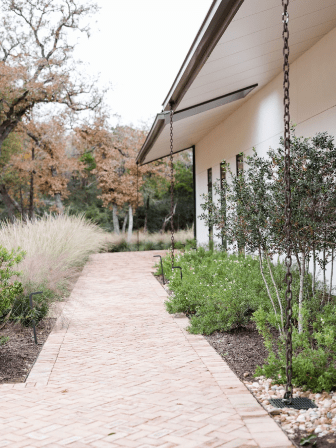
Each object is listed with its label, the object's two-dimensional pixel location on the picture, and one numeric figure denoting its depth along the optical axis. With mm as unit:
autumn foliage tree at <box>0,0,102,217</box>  21000
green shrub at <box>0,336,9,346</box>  5060
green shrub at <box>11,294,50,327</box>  6363
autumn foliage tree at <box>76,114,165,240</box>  24906
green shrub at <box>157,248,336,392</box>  3883
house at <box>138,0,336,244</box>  5814
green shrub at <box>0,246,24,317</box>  5207
